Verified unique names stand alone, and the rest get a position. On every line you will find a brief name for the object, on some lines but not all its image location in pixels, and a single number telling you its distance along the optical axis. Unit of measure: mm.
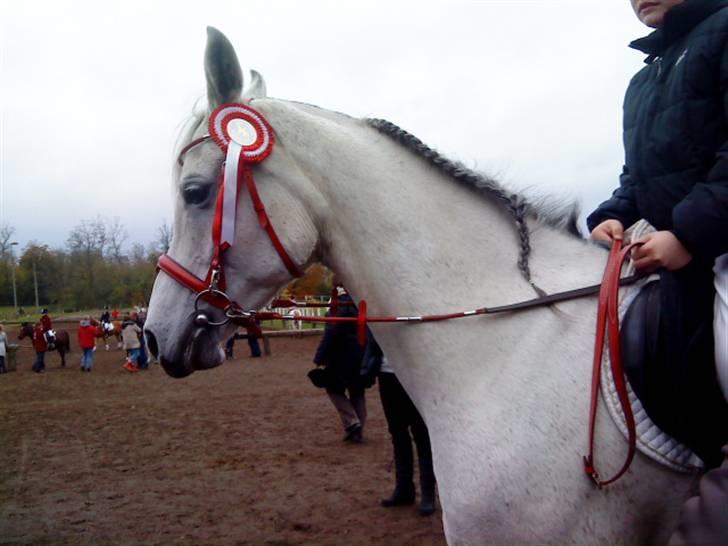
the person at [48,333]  21311
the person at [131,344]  19578
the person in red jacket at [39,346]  19906
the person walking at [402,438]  5781
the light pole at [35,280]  57388
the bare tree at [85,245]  61062
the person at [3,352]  19978
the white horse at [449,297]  1879
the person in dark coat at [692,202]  1723
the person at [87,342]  19438
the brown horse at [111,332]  28423
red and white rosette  2328
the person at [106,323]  29906
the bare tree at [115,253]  64062
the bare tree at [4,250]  59000
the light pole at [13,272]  55416
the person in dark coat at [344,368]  8273
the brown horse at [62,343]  21703
